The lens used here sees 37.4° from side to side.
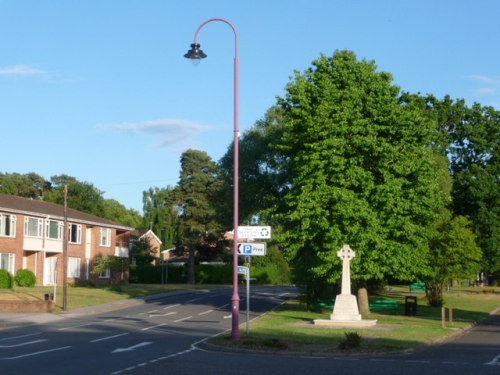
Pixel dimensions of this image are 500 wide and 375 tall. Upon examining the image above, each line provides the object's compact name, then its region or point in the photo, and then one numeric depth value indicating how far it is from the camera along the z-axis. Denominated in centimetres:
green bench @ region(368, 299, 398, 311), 4147
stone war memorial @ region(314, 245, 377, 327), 3092
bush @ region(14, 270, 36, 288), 5588
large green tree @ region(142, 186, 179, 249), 11095
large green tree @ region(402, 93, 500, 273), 6298
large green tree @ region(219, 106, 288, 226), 4803
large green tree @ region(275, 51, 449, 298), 3484
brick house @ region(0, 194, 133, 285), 5762
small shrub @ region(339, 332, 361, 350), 2028
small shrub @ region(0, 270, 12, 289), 5169
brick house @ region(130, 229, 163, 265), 10044
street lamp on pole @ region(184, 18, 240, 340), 2229
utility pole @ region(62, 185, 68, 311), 4128
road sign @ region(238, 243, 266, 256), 2372
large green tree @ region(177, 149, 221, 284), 8975
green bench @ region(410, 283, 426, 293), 7499
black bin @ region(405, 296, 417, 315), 3816
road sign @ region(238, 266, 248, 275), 2403
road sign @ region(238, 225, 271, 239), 2325
